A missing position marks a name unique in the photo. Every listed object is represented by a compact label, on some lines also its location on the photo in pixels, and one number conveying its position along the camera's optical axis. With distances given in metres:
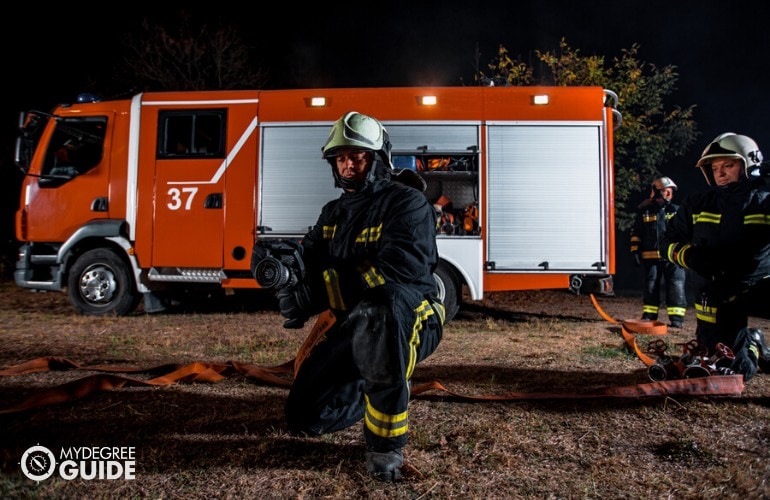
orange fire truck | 5.99
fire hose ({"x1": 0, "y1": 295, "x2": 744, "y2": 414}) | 2.83
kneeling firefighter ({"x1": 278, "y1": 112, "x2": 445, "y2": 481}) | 2.03
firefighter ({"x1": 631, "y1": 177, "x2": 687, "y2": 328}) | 6.12
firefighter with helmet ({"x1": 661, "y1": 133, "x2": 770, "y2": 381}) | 3.26
